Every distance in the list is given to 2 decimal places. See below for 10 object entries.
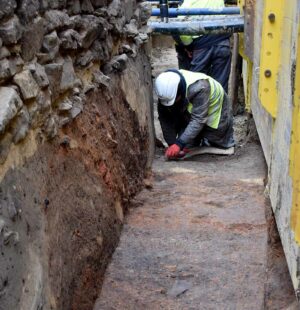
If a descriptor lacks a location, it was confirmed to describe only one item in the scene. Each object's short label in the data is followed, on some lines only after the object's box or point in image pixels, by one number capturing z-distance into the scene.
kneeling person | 5.29
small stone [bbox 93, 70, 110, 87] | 3.47
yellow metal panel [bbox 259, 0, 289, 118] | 3.21
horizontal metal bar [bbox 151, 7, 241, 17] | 6.25
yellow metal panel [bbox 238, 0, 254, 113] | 5.61
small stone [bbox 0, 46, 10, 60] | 2.04
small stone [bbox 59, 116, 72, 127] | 2.77
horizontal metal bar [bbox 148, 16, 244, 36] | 5.44
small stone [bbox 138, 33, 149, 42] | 4.89
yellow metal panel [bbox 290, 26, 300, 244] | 2.27
